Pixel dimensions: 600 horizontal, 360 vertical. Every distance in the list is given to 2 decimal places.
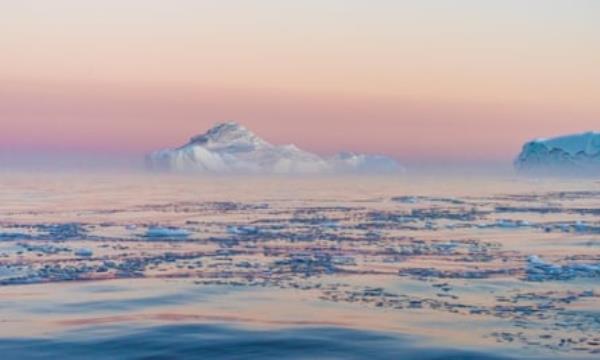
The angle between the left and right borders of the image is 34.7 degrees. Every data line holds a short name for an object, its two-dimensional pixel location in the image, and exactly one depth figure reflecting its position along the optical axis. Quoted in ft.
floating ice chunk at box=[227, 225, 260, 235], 92.12
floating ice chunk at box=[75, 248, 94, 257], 73.36
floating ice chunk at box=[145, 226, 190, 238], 88.12
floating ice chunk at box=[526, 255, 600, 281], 64.03
